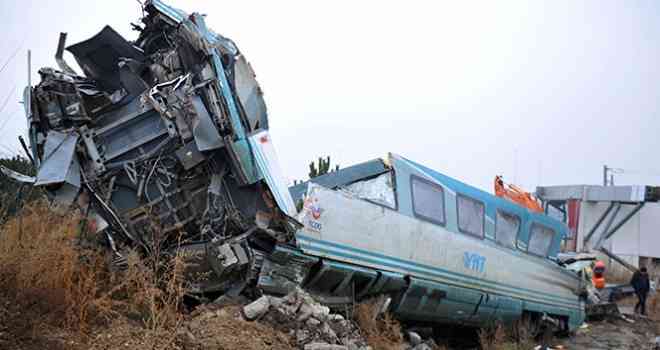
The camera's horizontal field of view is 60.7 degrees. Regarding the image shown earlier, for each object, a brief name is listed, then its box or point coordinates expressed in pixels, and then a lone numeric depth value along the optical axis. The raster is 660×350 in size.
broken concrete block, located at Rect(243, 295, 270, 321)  5.05
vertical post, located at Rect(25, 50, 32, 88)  5.11
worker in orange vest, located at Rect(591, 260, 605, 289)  14.97
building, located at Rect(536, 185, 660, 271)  23.33
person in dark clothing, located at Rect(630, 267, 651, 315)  14.64
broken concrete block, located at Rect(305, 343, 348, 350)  4.93
